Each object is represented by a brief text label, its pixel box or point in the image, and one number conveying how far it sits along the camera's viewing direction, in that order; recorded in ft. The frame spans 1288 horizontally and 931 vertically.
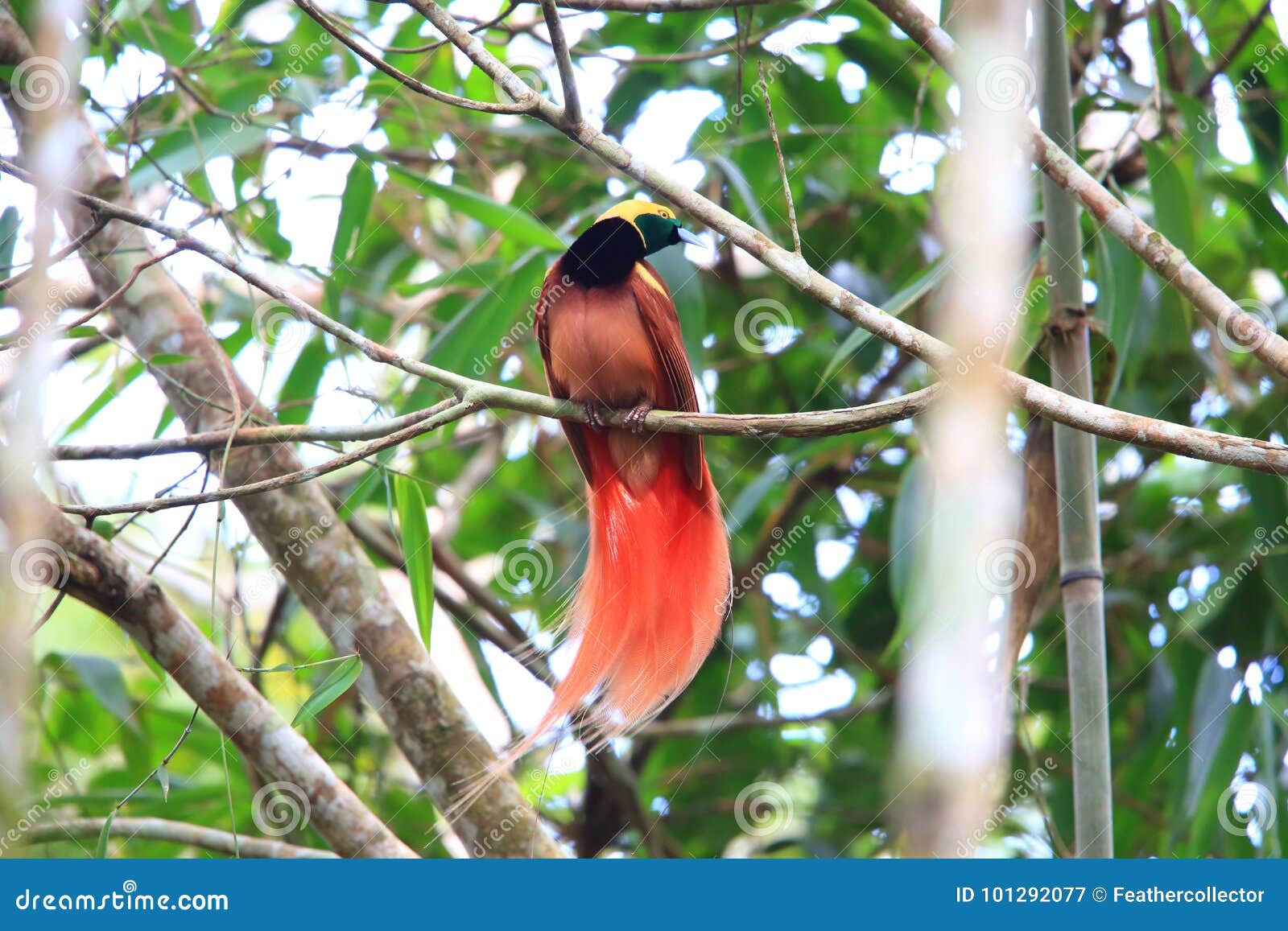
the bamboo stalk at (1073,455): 14.55
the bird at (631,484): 16.11
